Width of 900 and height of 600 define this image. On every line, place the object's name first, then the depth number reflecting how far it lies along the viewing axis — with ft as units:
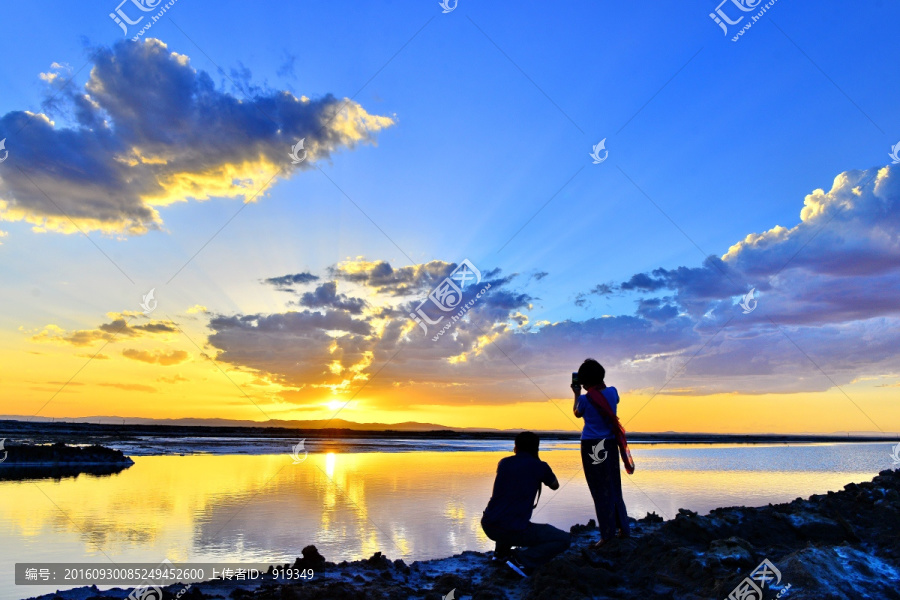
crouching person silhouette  21.57
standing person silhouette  24.49
